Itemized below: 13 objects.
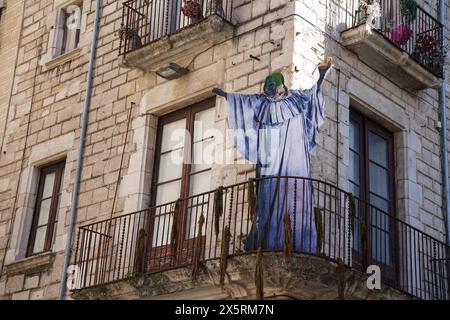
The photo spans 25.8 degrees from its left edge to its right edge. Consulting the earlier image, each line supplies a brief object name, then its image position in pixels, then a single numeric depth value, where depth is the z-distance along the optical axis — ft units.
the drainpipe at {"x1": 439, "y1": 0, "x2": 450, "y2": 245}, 41.34
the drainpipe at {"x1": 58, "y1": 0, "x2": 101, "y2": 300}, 41.00
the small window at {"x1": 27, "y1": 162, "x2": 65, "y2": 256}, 43.91
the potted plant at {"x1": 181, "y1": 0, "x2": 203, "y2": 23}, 39.34
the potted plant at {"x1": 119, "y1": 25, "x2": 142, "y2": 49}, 41.75
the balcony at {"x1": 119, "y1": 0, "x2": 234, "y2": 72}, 38.32
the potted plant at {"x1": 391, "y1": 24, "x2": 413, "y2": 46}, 40.65
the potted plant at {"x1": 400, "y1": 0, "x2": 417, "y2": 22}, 41.65
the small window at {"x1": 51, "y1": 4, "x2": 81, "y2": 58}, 47.70
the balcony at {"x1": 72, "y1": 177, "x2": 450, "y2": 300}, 32.65
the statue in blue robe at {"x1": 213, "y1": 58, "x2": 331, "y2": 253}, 33.37
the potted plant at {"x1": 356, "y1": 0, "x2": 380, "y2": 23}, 38.68
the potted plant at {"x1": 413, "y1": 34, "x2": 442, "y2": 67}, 41.88
